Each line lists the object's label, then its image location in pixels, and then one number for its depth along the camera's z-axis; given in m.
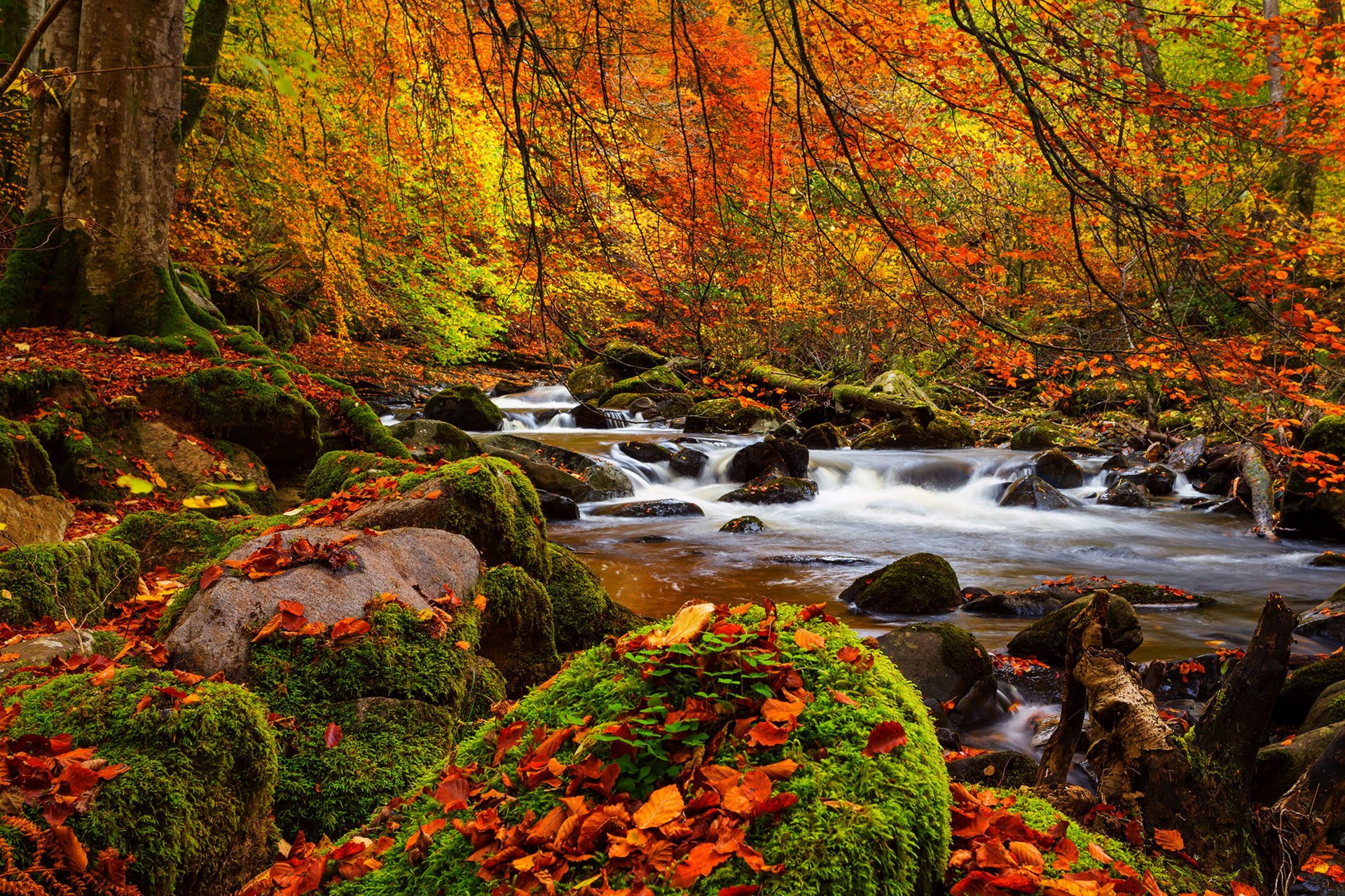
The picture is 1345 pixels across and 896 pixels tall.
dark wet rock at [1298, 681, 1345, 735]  4.21
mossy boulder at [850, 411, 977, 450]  16.58
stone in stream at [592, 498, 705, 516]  11.92
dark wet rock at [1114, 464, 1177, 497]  13.25
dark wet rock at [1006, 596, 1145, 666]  6.02
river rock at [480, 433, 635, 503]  12.01
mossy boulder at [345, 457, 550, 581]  4.20
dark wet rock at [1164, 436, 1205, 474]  13.66
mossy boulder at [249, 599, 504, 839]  2.74
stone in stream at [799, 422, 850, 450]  16.47
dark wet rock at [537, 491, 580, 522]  11.28
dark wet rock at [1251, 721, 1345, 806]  3.66
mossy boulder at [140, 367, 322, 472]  7.11
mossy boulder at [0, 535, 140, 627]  3.50
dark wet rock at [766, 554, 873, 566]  9.62
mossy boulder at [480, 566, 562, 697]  4.05
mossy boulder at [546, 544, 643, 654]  4.90
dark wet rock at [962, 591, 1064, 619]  7.69
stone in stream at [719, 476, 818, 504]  13.02
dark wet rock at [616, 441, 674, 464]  14.41
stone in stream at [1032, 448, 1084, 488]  13.77
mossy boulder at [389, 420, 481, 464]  10.53
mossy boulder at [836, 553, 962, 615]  7.64
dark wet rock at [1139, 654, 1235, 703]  5.58
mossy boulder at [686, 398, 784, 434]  17.28
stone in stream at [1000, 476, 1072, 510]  12.80
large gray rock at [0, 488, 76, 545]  4.54
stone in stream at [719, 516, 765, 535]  11.20
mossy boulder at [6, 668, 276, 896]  2.04
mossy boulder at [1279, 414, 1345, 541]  9.98
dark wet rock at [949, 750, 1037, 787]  4.01
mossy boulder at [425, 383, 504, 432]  15.92
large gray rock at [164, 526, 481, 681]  2.89
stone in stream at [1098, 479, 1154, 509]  12.59
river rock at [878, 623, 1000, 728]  5.38
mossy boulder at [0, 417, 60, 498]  4.97
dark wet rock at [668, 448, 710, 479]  14.11
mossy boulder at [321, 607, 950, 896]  1.34
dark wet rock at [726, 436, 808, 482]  14.05
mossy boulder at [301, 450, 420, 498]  6.08
